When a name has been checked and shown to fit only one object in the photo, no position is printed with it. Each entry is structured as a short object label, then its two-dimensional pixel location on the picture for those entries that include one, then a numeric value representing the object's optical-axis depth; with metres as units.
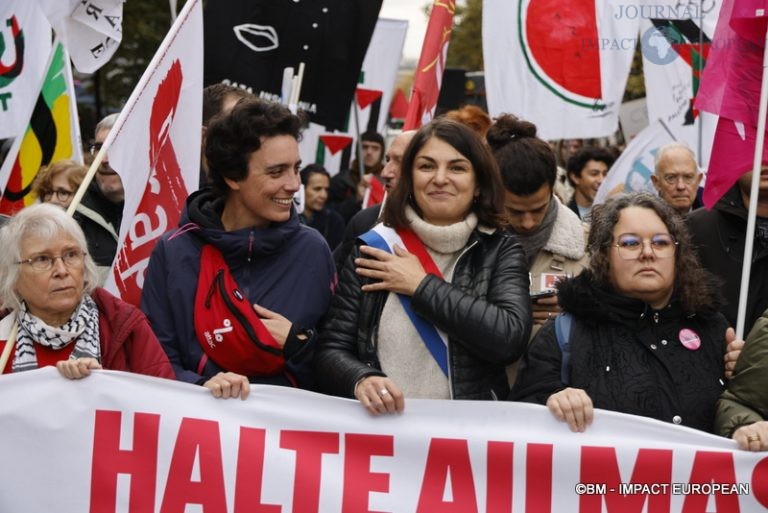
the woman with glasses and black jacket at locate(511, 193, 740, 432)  3.67
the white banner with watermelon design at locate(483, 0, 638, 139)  7.70
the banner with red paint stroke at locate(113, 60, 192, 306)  4.57
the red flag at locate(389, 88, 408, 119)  21.97
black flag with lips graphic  6.55
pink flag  4.54
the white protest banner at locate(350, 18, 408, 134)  13.84
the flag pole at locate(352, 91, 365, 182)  11.84
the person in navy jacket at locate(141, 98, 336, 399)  3.95
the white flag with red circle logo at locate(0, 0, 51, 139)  6.75
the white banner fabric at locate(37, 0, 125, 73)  5.57
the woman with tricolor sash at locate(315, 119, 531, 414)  3.66
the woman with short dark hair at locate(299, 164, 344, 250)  9.98
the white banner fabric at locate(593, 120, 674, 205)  8.19
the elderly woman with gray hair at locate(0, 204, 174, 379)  3.79
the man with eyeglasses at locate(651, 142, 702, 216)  6.84
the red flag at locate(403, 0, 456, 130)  6.07
